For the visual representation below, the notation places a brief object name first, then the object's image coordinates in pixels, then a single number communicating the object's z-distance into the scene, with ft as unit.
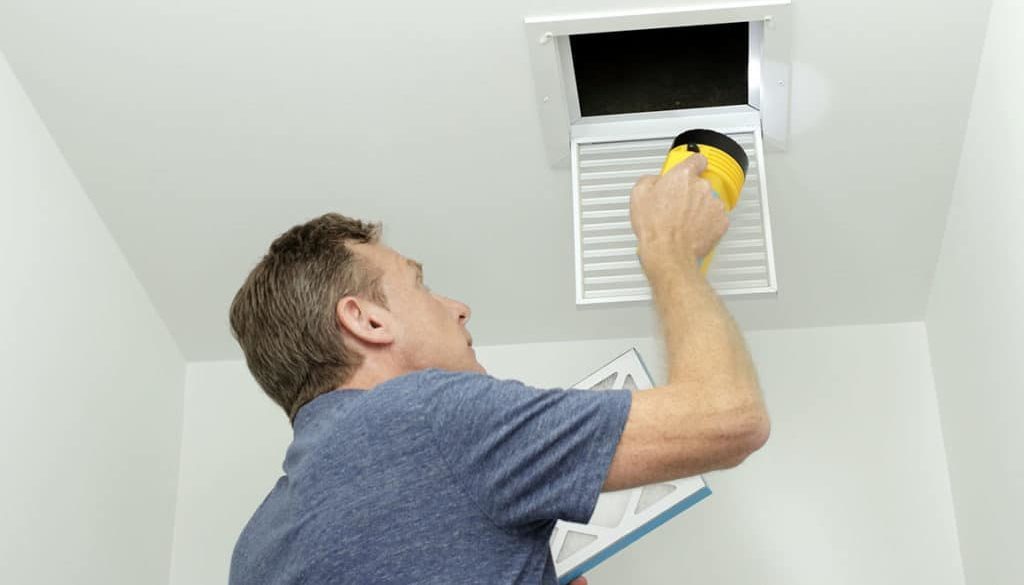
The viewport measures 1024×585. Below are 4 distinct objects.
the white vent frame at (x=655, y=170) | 5.77
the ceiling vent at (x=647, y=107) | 5.92
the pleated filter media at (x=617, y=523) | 6.30
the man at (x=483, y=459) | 3.90
